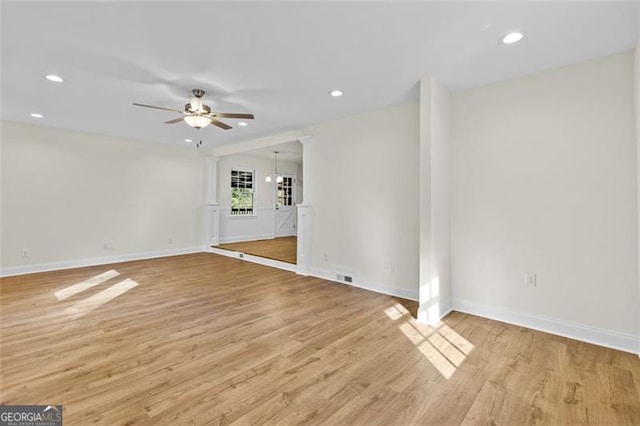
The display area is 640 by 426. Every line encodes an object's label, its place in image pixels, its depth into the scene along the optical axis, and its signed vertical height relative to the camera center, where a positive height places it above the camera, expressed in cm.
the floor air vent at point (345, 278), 448 -97
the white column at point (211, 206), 730 +27
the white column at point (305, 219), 504 -4
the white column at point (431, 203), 305 +15
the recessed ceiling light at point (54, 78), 304 +149
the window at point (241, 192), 829 +72
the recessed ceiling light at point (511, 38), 229 +147
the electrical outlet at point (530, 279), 290 -63
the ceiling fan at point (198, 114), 334 +122
